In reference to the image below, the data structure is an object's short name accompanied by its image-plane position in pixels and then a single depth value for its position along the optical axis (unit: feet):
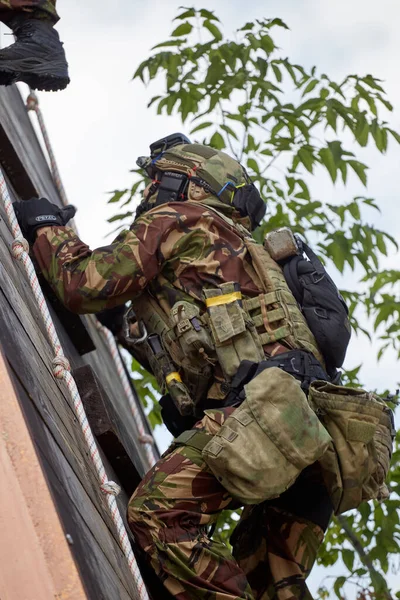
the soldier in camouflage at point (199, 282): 29.27
